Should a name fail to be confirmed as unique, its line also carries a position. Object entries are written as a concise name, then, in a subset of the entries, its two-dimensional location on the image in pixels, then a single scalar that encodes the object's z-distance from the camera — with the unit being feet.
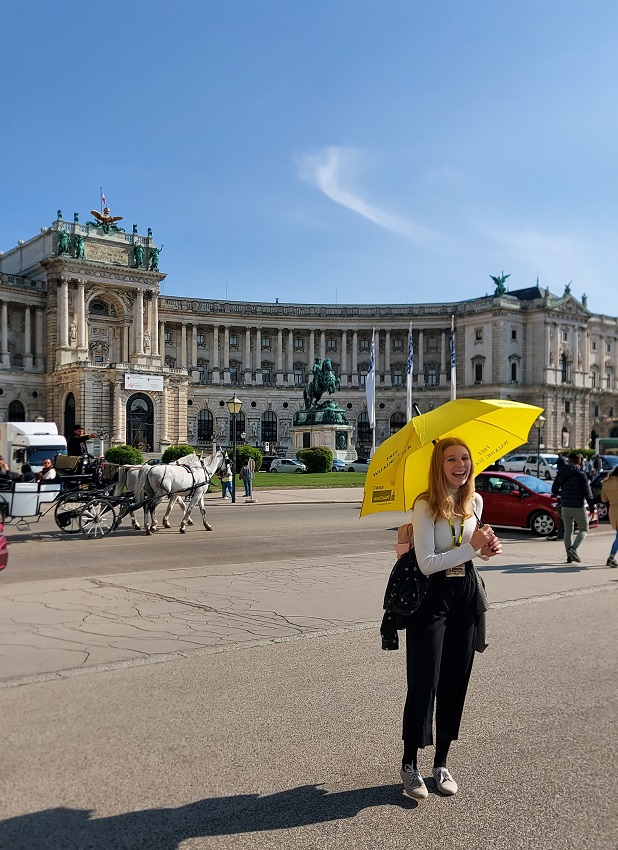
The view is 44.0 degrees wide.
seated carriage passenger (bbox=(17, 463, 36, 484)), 62.00
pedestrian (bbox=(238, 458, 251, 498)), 101.09
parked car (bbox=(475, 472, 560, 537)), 65.10
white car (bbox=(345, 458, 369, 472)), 187.42
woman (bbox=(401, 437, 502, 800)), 14.69
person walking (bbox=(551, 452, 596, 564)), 47.85
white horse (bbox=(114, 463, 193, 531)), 62.59
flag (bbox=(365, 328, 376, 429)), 182.19
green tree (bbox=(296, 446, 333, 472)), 168.96
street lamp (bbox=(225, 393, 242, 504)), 106.77
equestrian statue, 193.26
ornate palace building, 247.09
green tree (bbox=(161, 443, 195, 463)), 142.53
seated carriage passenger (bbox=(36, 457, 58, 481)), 60.25
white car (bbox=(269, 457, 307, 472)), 180.07
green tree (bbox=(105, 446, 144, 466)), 152.66
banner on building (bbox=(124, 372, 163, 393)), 231.91
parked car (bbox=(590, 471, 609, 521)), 84.69
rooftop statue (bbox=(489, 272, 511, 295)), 322.96
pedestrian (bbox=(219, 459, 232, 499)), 105.15
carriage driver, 69.73
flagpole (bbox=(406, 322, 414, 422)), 195.42
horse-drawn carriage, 57.82
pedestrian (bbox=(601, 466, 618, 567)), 45.96
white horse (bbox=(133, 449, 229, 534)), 60.44
